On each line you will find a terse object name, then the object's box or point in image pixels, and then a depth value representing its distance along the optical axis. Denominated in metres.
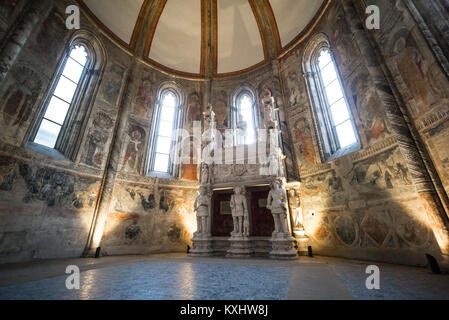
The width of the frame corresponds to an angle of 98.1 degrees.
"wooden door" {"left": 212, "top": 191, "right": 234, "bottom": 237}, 8.35
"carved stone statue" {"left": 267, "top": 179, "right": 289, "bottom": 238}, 7.00
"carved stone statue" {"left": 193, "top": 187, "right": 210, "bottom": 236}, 7.85
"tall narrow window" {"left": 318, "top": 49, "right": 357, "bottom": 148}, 8.49
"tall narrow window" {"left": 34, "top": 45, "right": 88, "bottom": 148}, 7.89
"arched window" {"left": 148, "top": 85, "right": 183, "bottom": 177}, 11.05
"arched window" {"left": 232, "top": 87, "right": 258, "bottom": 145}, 11.56
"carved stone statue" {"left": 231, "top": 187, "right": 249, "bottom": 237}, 7.48
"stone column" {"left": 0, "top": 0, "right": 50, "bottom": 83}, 6.17
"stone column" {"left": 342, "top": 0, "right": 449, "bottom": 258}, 4.80
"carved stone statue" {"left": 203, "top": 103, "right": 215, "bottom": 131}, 9.68
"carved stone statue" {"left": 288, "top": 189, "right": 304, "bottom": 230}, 8.40
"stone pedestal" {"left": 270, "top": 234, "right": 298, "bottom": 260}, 6.48
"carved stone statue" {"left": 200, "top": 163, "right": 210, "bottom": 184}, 8.40
